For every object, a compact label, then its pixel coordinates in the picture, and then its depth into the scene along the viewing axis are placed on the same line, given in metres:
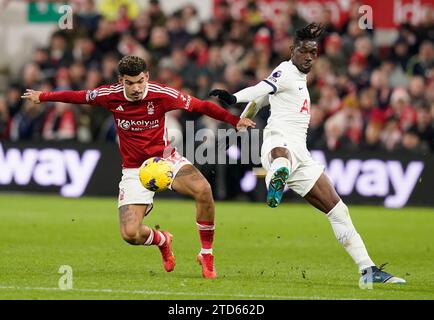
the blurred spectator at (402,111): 21.12
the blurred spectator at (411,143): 20.46
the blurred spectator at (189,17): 24.28
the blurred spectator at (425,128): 20.84
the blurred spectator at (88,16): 24.89
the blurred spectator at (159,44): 23.61
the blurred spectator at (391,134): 20.89
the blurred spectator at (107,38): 24.22
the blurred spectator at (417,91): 21.36
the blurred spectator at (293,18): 23.33
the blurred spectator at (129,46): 23.56
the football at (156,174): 11.14
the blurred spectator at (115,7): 25.61
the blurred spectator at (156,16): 24.33
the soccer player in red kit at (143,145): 11.20
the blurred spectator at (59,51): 24.28
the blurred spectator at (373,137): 20.91
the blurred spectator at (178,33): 24.11
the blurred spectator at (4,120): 23.30
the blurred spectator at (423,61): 22.03
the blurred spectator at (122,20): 24.61
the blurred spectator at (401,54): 22.59
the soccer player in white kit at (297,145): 10.93
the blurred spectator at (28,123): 22.80
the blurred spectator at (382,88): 21.78
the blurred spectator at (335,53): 22.64
